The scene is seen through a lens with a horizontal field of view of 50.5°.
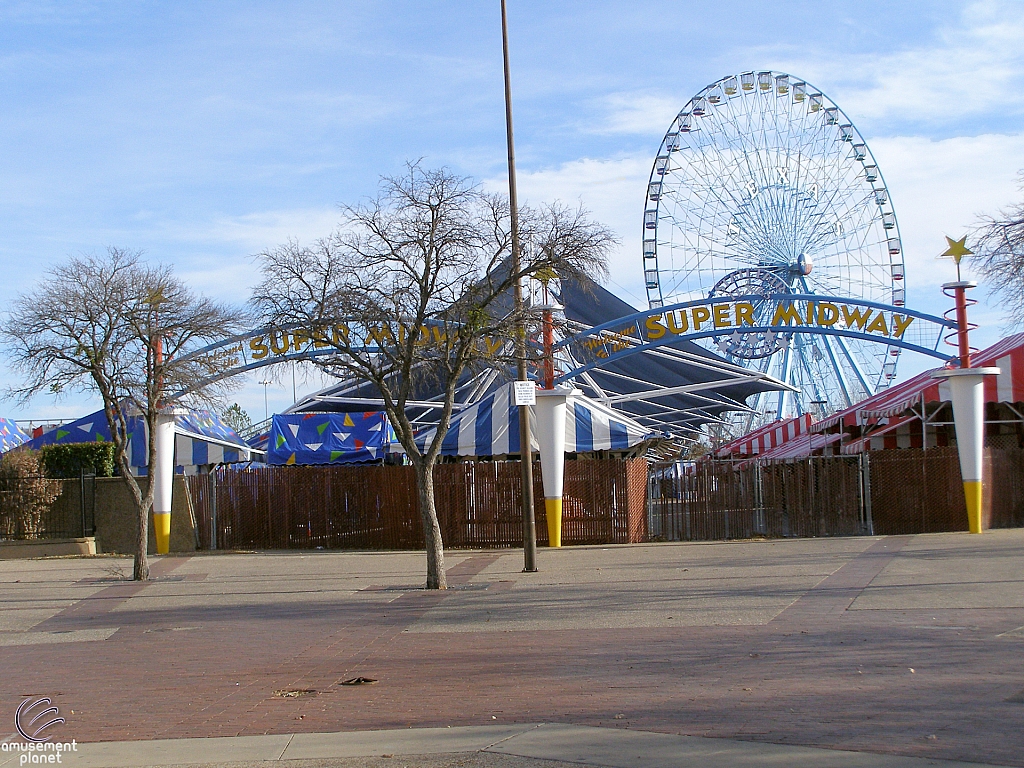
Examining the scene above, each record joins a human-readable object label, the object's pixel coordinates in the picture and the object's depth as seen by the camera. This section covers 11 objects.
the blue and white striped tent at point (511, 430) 28.11
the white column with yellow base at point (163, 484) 24.34
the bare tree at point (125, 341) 17.95
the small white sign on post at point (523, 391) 17.17
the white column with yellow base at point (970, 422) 22.86
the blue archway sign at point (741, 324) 30.12
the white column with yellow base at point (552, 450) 23.03
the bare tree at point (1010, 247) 16.02
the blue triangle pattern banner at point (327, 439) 33.56
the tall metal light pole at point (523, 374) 16.91
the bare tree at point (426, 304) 16.19
